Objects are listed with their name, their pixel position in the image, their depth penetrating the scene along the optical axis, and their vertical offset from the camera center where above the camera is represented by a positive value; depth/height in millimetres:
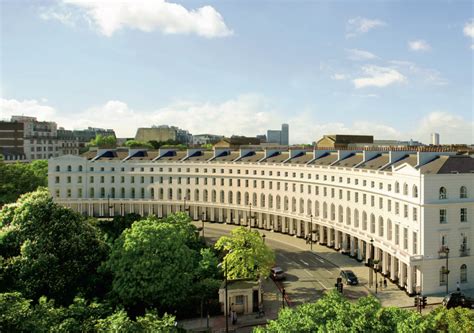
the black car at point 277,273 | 57719 -18105
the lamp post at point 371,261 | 54594 -16860
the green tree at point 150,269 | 42750 -12816
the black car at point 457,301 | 45625 -17680
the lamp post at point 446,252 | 49328 -13392
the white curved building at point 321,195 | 51719 -9154
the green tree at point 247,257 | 50281 -13700
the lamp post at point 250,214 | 87688 -14705
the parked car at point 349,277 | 55125 -18111
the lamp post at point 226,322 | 41331 -17898
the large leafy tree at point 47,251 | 42250 -11136
